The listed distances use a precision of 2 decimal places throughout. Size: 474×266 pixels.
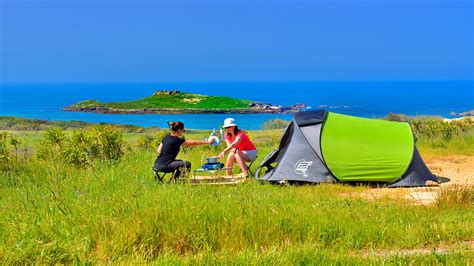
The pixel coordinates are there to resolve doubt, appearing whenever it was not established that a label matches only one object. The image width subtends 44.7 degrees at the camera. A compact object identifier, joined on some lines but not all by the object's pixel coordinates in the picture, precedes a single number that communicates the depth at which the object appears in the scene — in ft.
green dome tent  38.94
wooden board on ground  34.90
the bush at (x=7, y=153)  41.63
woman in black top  37.24
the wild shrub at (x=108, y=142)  48.57
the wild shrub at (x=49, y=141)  46.83
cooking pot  39.42
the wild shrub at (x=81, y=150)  45.16
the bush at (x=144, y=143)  61.78
